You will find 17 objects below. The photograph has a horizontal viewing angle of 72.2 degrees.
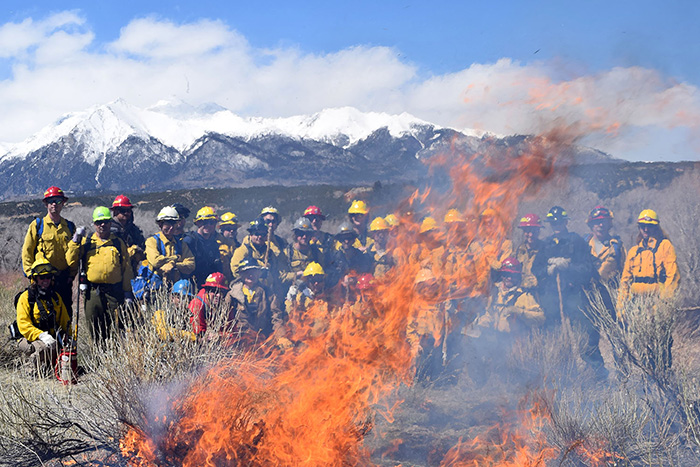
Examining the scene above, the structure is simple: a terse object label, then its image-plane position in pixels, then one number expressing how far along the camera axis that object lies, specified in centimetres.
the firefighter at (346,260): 747
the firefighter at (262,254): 740
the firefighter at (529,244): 830
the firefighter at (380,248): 762
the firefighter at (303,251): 797
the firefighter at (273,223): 828
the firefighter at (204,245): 713
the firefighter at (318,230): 852
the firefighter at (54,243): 621
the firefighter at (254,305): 636
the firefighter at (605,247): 797
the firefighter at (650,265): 687
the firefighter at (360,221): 870
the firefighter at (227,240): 792
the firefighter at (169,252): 651
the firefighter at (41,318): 568
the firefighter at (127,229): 683
